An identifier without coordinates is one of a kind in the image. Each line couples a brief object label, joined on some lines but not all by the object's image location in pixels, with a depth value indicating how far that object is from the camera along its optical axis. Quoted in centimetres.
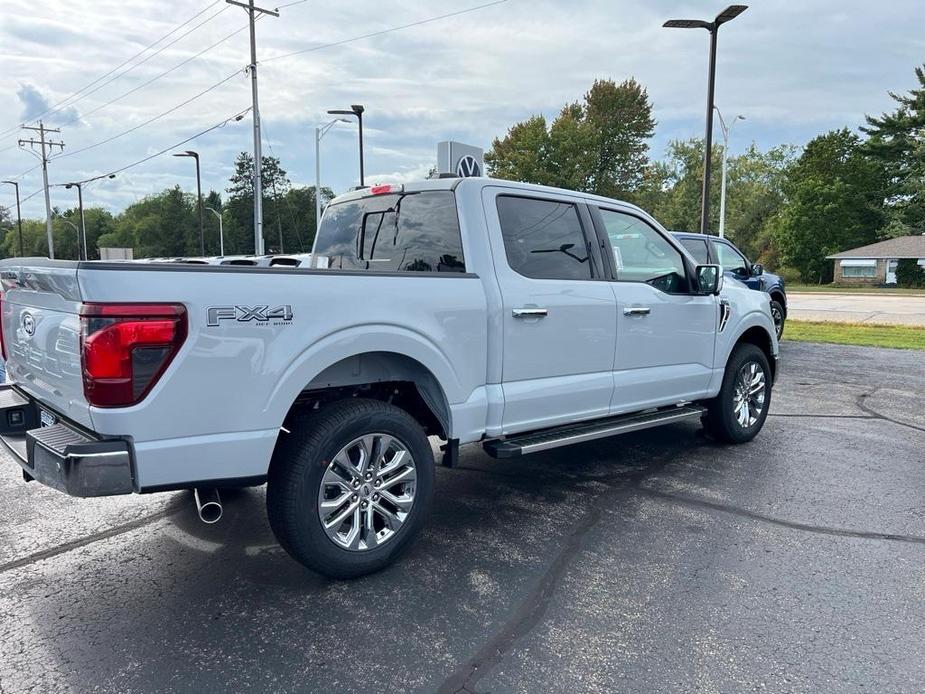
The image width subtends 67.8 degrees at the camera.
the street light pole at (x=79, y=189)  5595
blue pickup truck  1073
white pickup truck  272
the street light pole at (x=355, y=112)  2605
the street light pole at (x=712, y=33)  1653
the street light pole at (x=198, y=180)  4414
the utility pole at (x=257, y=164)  2423
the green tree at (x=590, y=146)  5278
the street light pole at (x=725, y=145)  2701
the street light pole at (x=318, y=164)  2989
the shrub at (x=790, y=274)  6012
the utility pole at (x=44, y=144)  5662
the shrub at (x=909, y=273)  5247
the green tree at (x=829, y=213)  5928
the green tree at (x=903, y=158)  5656
